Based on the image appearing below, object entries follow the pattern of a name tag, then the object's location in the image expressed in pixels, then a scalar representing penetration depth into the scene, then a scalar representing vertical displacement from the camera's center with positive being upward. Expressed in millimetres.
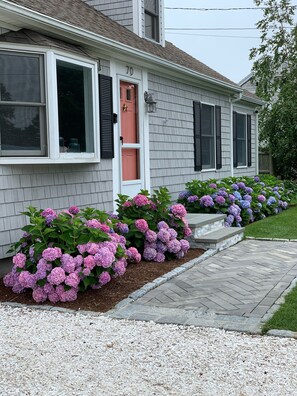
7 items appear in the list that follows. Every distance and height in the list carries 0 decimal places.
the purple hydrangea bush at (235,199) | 7941 -687
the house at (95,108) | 5242 +749
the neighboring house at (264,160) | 17688 -30
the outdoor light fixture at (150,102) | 7730 +936
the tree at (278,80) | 16172 +3052
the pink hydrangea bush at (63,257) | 4262 -831
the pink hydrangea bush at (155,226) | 5625 -751
